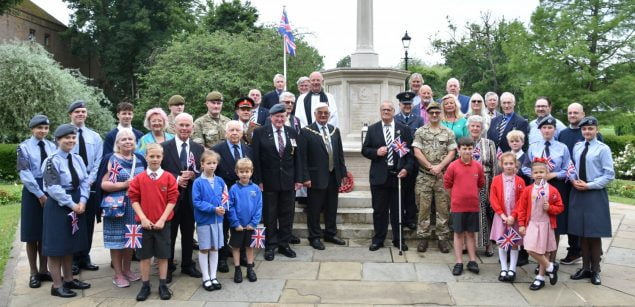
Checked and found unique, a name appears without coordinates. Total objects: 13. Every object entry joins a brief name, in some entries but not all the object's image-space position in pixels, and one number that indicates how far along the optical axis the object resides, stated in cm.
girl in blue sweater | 528
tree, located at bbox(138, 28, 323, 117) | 2492
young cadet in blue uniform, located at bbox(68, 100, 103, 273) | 586
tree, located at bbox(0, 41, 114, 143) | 2117
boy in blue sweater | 552
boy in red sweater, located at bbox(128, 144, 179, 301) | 502
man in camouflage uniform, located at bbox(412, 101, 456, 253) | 646
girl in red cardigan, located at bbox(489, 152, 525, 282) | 554
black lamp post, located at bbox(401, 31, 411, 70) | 1783
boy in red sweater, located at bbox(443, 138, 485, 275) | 588
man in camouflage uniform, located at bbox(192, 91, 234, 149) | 657
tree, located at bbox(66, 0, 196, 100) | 3322
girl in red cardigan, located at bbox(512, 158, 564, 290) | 527
